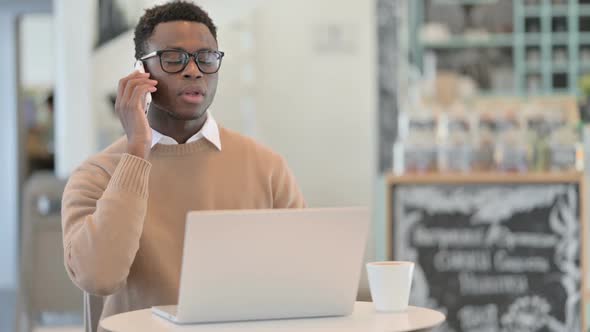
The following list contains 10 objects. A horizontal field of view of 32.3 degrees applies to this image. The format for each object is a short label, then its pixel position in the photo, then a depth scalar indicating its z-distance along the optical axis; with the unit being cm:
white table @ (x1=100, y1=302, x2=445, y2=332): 153
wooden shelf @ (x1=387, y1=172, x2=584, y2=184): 397
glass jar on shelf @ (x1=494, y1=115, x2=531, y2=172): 408
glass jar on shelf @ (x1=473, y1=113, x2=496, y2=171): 416
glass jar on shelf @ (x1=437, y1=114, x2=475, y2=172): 416
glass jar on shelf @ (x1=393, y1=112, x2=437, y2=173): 416
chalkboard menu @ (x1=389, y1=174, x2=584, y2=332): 394
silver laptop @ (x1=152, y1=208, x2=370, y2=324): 149
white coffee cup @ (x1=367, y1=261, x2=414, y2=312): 170
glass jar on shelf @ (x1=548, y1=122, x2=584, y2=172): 407
